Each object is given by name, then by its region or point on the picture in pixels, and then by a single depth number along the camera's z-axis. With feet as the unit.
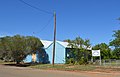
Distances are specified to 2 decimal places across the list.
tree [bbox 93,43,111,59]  72.52
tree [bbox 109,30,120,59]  55.70
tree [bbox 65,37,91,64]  62.61
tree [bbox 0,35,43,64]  60.77
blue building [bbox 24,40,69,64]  67.95
